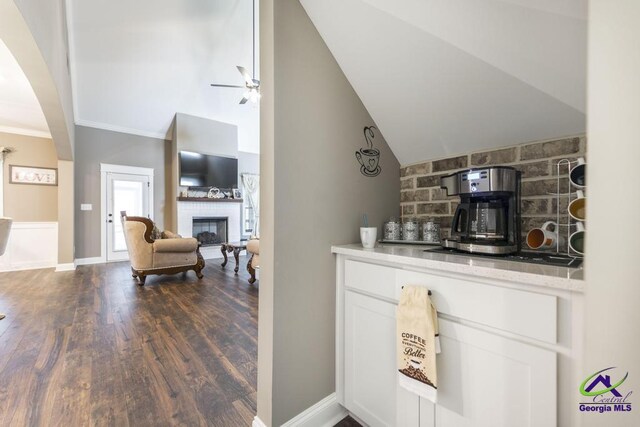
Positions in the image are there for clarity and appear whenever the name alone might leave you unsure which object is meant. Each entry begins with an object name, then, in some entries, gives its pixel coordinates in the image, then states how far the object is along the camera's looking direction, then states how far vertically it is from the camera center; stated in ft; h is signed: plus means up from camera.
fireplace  19.15 -1.36
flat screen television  18.12 +3.04
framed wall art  15.46 +2.25
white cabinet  2.45 -1.61
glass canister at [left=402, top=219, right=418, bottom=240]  5.08 -0.35
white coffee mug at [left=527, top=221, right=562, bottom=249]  3.67 -0.36
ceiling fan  10.99 +5.44
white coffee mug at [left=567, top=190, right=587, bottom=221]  3.14 +0.04
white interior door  17.51 +0.69
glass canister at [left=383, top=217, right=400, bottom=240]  5.16 -0.36
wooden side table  14.35 -2.07
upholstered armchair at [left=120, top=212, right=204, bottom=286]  11.88 -1.79
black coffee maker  3.52 +0.03
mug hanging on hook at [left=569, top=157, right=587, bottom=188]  3.17 +0.46
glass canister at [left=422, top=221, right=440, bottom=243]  4.88 -0.38
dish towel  3.07 -1.58
